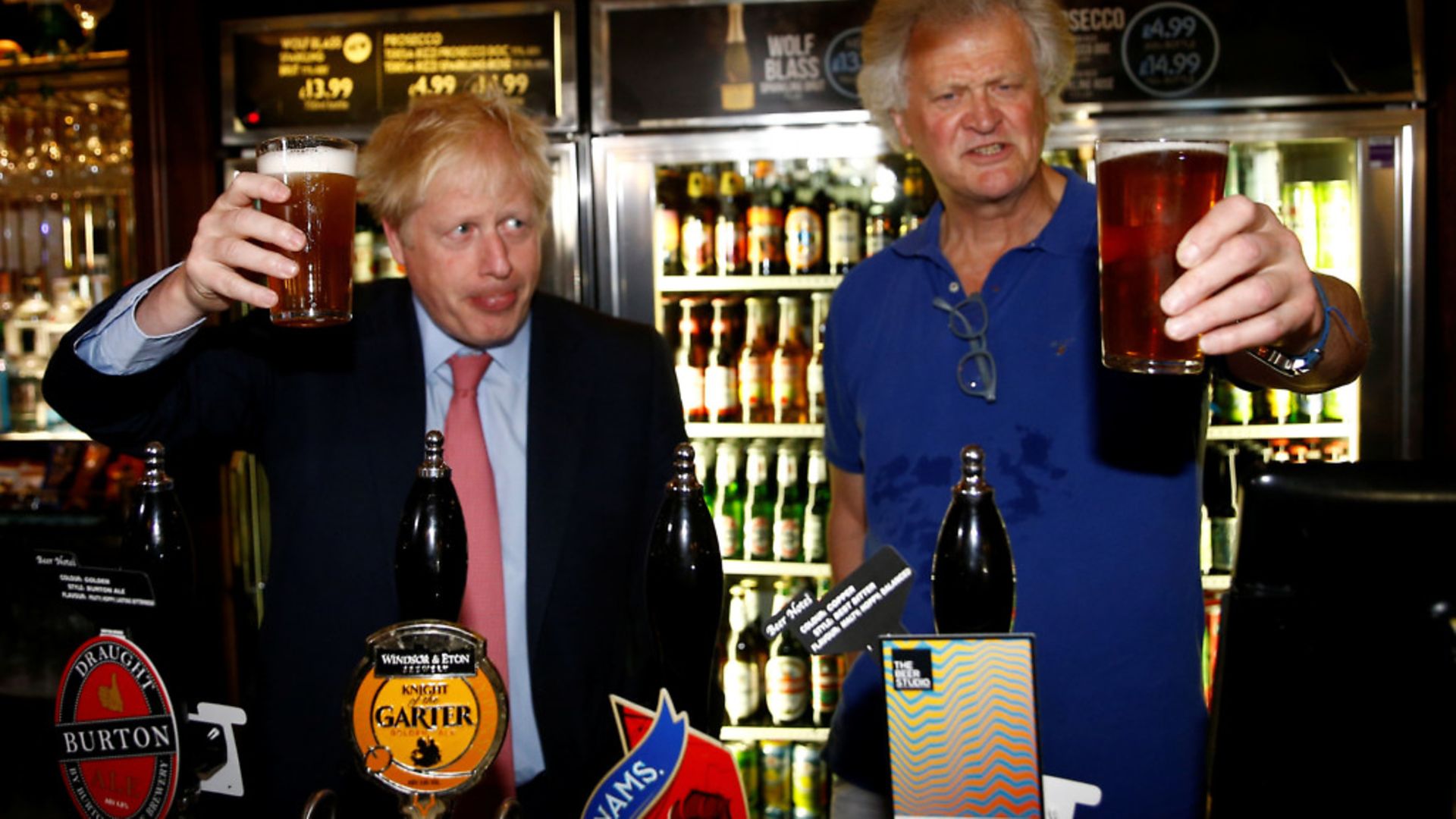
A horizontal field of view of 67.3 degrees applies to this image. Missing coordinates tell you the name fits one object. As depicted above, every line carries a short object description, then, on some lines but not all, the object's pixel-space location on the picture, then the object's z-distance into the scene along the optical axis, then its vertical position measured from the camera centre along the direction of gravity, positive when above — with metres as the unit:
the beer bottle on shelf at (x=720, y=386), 2.99 -0.01
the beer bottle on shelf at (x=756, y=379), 2.99 +0.01
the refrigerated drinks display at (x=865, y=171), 2.63 +0.54
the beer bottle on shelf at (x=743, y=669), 2.99 -0.79
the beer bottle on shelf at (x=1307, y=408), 2.88 -0.10
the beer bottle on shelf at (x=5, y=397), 3.39 +0.01
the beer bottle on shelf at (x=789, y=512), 2.96 -0.36
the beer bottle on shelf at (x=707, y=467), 3.06 -0.24
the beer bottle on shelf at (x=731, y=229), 3.01 +0.43
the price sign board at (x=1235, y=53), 2.61 +0.77
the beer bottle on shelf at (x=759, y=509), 2.97 -0.35
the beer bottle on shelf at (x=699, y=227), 2.97 +0.43
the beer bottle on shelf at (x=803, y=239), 2.94 +0.38
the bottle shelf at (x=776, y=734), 2.87 -0.93
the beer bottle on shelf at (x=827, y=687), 2.91 -0.82
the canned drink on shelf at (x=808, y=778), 3.09 -1.12
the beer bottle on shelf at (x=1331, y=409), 2.86 -0.10
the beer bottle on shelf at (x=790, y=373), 2.99 +0.02
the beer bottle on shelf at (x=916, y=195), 2.94 +0.49
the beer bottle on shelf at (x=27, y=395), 3.40 +0.01
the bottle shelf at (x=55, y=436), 3.29 -0.11
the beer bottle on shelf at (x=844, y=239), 2.90 +0.38
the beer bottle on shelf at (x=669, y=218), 3.00 +0.46
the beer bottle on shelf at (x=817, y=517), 2.98 -0.38
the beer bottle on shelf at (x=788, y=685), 2.93 -0.82
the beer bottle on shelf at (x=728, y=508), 2.99 -0.35
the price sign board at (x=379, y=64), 2.80 +0.85
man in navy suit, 1.32 -0.05
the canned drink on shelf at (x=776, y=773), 3.06 -1.10
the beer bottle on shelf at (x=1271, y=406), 2.90 -0.10
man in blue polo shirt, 1.50 -0.08
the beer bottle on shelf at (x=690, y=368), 3.02 +0.05
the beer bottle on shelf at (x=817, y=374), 2.94 +0.02
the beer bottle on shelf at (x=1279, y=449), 2.96 -0.21
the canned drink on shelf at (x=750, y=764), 3.07 -1.07
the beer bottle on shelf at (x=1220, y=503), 2.90 -0.35
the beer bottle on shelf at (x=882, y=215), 2.96 +0.45
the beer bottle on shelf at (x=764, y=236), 2.97 +0.40
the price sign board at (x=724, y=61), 2.72 +0.81
